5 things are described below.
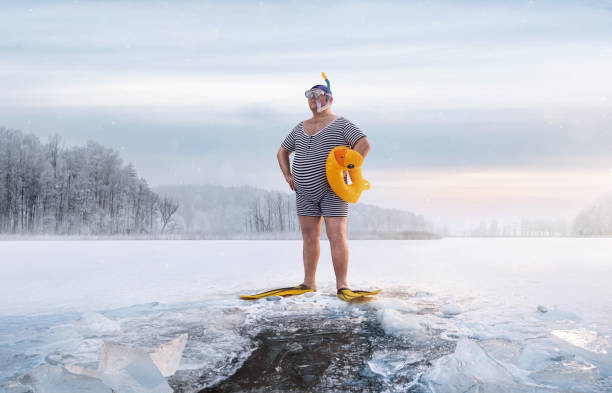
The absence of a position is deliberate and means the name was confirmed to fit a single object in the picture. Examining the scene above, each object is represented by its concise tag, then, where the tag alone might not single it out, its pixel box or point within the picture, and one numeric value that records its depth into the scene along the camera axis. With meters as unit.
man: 3.93
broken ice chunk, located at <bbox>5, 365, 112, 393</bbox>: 1.56
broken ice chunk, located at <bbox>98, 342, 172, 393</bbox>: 1.58
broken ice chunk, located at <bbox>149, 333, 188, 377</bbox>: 1.77
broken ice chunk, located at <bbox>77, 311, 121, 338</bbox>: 2.50
